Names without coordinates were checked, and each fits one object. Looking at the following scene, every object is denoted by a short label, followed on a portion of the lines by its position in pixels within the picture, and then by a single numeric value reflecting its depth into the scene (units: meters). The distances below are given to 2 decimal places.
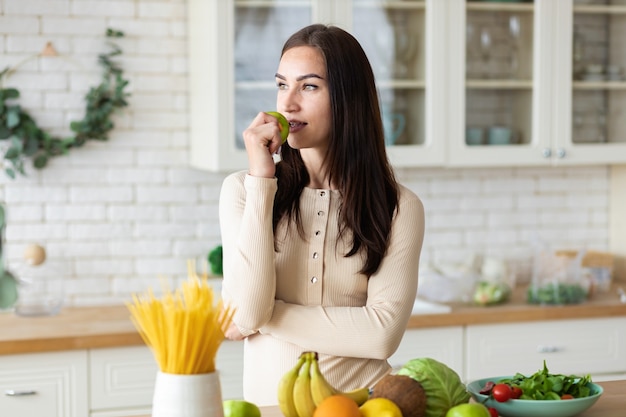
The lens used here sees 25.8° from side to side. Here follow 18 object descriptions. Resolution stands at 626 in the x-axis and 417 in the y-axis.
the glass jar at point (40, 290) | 3.81
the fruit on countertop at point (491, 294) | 3.91
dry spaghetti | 2.02
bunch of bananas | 2.17
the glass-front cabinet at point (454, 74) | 3.80
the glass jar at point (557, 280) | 3.95
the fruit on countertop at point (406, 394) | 2.16
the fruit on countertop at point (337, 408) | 2.10
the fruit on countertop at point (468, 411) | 2.14
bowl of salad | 2.33
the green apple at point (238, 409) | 2.20
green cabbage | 2.20
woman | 2.57
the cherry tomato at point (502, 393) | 2.34
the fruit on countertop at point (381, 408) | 2.13
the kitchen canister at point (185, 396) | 2.05
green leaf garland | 3.85
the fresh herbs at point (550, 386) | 2.36
